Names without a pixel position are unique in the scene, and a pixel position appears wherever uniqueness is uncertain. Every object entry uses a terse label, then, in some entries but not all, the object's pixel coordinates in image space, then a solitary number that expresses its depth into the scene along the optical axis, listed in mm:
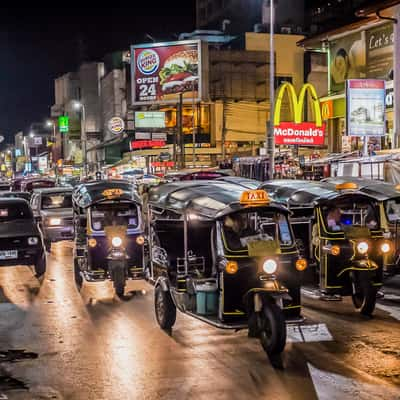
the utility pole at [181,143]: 43094
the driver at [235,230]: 9441
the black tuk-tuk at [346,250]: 11406
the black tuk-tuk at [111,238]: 13648
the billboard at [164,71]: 52594
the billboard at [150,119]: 54594
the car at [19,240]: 15883
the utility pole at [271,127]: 27125
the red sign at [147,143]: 55116
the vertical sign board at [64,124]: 80812
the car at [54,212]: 21969
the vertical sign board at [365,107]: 25328
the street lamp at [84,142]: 62481
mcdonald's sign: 28875
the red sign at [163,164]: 49656
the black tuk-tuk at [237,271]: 8992
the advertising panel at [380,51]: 28172
